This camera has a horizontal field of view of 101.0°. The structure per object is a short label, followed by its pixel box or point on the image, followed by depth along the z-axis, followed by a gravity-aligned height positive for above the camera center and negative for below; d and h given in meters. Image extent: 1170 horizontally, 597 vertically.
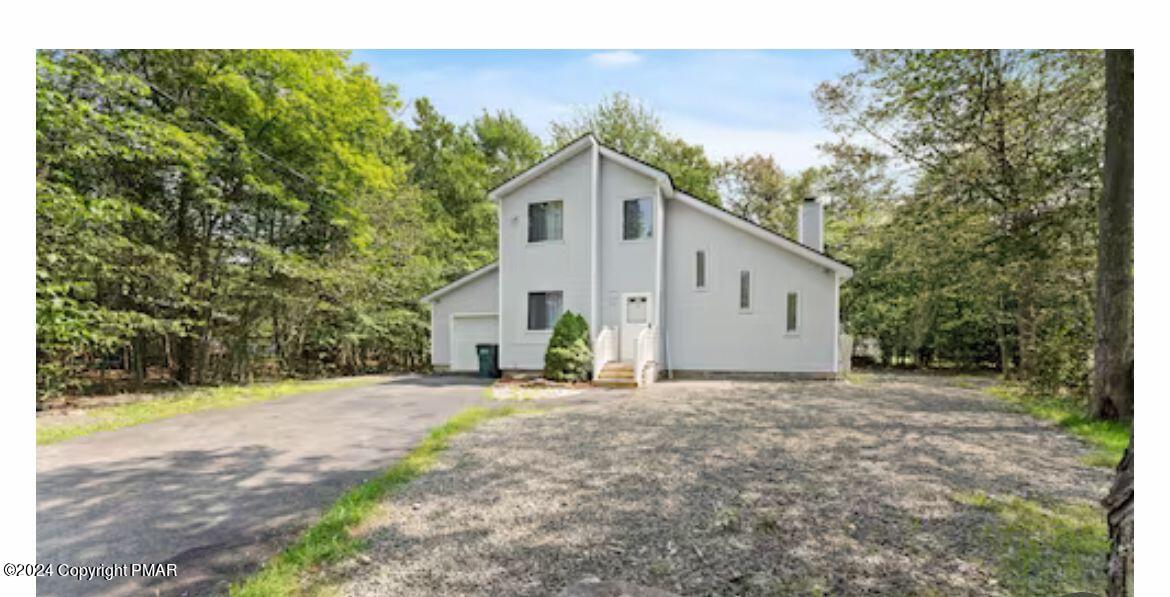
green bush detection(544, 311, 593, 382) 10.02 -1.05
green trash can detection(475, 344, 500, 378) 12.49 -1.53
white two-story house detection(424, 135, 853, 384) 10.64 +0.59
